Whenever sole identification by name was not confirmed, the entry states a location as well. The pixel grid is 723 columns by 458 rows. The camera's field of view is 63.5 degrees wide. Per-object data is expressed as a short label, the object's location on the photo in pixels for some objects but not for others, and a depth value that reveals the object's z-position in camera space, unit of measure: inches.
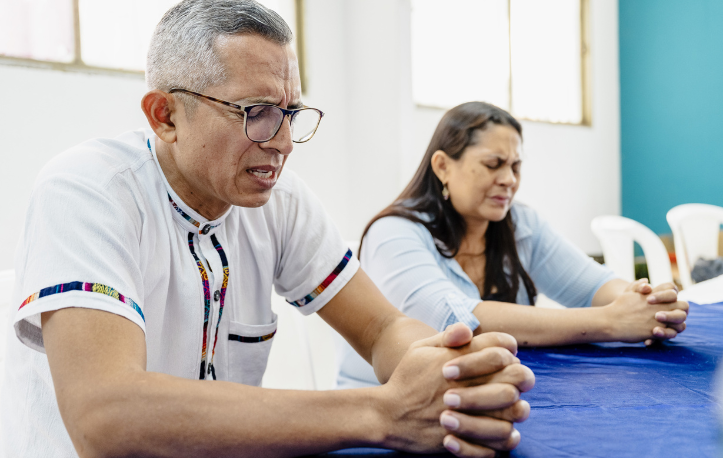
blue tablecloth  28.0
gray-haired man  28.4
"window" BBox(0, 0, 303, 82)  106.6
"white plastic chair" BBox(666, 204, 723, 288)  147.4
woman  65.9
